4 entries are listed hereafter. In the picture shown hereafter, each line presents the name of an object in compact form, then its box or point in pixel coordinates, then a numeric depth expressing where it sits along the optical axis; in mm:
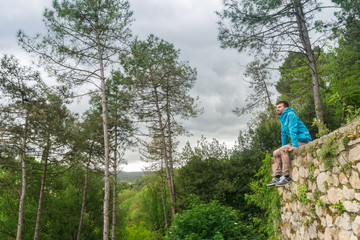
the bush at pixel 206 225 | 8219
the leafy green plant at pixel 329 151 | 3236
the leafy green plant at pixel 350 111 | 3210
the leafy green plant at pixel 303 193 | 4145
